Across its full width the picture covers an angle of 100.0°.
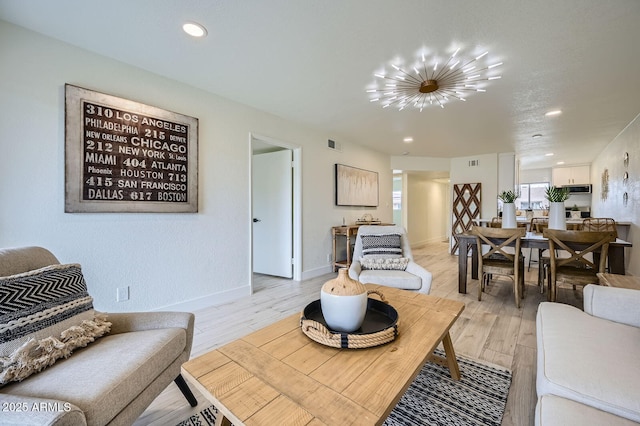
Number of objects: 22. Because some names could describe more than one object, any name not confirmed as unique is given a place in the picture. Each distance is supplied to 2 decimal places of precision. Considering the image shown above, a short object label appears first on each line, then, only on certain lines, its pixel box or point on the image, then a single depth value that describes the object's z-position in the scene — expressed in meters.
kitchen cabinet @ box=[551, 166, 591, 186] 7.55
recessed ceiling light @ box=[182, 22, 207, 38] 1.85
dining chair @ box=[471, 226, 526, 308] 2.86
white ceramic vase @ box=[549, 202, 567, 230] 3.06
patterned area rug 1.31
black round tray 1.27
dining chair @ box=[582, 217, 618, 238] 4.01
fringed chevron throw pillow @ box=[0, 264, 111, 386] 0.96
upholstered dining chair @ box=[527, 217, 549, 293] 3.20
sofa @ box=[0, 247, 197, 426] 0.77
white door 4.02
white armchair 2.45
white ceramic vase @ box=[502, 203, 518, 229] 3.44
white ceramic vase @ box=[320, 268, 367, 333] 1.14
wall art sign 2.04
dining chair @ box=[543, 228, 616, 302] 2.48
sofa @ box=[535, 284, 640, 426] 0.86
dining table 2.64
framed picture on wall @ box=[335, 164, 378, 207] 4.59
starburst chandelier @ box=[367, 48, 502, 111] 2.28
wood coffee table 0.76
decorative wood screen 5.94
